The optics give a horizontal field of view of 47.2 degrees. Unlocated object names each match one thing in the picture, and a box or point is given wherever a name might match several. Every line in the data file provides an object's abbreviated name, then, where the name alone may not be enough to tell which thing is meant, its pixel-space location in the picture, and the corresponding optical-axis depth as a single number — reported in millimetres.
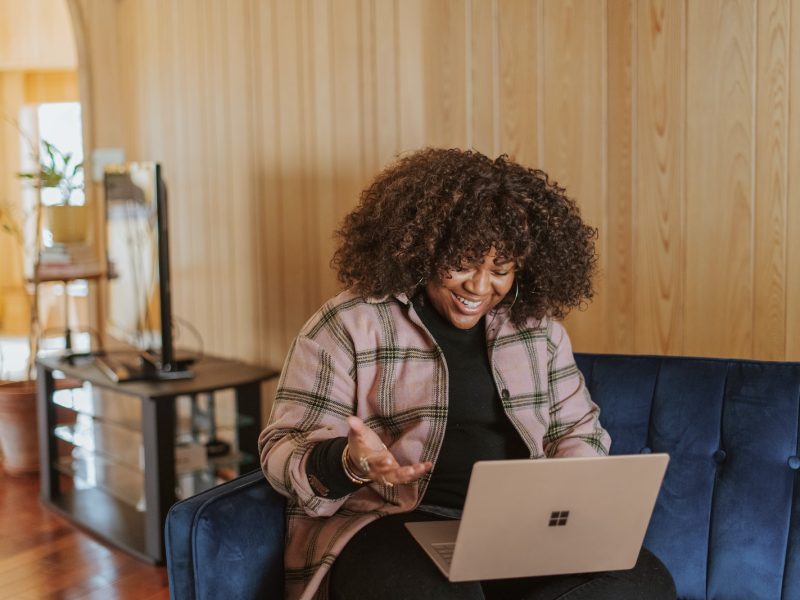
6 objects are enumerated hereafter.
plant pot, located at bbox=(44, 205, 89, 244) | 3855
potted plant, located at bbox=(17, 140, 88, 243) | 3746
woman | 1626
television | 3088
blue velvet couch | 1620
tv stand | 2908
